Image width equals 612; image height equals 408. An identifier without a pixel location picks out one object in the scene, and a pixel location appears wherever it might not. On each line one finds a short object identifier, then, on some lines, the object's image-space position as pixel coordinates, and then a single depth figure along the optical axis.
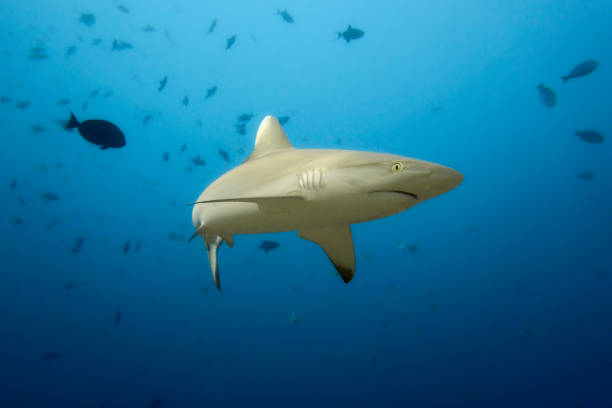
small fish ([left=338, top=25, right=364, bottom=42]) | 8.23
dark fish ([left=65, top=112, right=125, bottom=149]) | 5.02
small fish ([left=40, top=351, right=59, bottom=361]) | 10.17
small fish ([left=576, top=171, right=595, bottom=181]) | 10.24
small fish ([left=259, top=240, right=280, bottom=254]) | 7.49
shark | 1.58
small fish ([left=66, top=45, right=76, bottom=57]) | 11.67
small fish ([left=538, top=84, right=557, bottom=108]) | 8.70
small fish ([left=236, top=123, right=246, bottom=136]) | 9.43
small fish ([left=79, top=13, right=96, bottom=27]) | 9.33
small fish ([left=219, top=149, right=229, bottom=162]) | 9.12
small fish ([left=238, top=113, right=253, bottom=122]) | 9.81
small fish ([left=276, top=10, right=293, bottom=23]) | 9.69
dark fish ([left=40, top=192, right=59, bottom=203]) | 8.89
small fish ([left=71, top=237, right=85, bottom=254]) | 8.92
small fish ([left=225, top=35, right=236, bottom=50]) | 9.45
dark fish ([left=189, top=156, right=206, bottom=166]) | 9.66
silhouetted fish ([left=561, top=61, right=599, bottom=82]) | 7.96
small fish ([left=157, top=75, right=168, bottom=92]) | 8.47
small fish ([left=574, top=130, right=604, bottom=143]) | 8.59
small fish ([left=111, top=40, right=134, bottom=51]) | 9.46
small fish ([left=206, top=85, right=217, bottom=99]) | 10.28
